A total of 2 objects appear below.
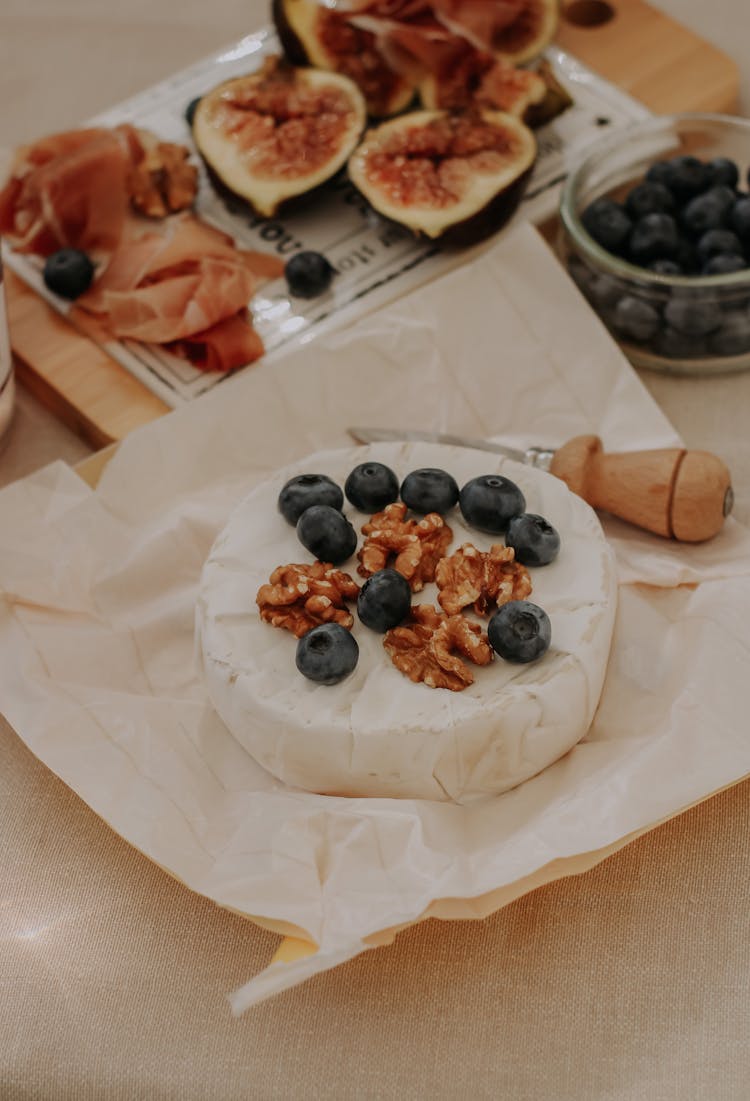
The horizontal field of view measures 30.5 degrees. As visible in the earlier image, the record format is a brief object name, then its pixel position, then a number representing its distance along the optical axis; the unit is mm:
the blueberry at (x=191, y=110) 566
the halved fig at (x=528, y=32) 575
